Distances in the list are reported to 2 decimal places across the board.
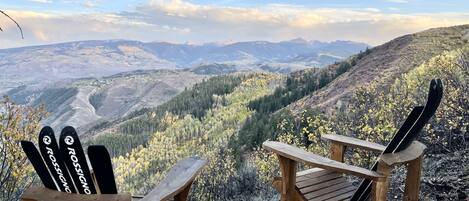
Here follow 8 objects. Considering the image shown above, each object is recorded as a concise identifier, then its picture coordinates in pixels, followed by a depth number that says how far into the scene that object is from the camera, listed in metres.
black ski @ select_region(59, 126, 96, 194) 2.06
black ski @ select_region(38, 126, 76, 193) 2.09
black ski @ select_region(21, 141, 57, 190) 2.17
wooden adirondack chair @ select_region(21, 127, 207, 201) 2.07
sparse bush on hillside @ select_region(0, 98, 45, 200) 4.79
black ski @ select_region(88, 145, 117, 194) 2.06
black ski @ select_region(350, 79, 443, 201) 2.91
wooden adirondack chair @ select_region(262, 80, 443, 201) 2.94
